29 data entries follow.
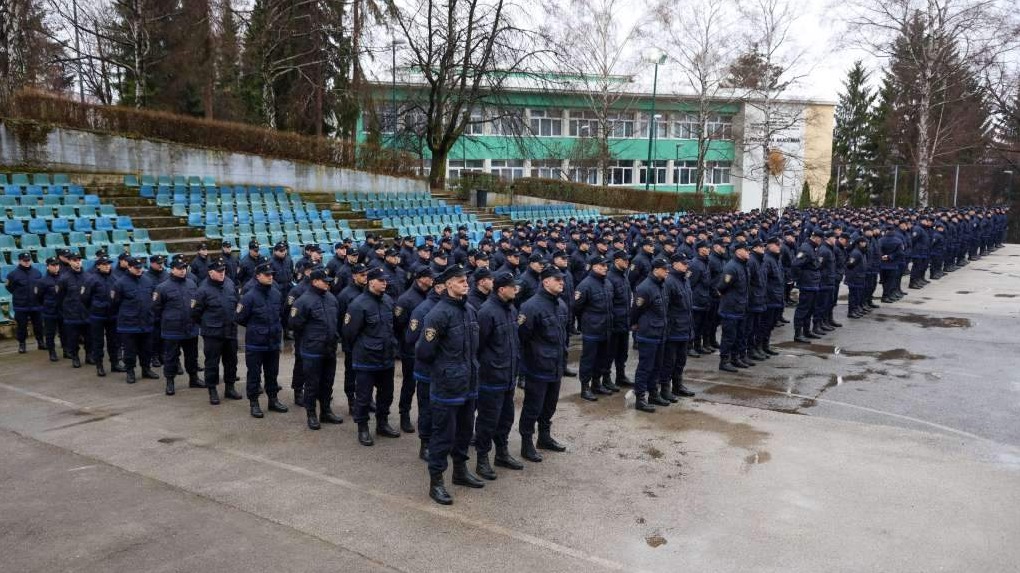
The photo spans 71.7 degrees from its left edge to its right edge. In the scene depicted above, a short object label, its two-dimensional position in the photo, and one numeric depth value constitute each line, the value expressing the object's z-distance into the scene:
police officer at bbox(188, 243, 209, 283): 12.17
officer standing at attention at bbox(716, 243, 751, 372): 10.40
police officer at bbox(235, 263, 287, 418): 8.37
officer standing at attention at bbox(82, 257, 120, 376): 10.22
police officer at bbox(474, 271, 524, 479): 6.38
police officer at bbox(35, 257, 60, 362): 11.09
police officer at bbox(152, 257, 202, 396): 9.24
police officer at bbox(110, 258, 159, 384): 9.87
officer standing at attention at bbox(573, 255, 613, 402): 8.79
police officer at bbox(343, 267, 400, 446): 7.34
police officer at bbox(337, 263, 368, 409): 8.38
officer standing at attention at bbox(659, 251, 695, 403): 8.80
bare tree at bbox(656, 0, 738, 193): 39.94
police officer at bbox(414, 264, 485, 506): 5.97
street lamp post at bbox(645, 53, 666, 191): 38.91
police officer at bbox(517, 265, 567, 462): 6.88
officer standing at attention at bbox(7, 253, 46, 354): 11.36
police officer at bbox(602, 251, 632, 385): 9.29
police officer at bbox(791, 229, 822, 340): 12.69
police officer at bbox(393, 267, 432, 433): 7.66
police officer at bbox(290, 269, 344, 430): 7.93
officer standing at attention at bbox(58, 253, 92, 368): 10.69
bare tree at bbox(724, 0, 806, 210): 38.56
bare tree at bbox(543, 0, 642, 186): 40.03
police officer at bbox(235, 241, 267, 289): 12.16
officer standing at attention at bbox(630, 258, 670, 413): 8.51
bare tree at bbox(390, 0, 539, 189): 29.45
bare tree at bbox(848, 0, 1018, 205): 31.08
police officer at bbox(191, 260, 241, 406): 8.87
